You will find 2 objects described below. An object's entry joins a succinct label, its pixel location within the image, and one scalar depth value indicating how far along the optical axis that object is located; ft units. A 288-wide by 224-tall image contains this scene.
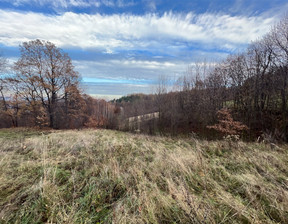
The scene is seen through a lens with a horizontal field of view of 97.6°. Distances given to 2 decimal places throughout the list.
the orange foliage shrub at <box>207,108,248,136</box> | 33.22
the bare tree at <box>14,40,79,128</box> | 46.32
